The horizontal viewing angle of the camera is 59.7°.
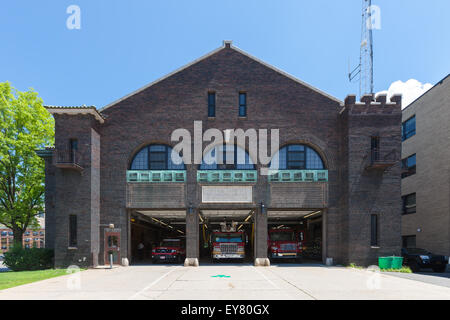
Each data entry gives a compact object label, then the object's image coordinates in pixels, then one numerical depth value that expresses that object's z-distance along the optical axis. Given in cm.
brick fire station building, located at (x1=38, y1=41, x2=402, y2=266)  2359
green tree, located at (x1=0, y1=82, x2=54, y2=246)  3188
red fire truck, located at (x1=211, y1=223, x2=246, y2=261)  2648
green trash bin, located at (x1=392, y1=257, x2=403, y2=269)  2256
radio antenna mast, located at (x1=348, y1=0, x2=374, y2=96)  2909
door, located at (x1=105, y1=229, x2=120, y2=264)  2428
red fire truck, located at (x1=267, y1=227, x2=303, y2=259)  2677
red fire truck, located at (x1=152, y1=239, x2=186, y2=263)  2677
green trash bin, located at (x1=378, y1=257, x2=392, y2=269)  2267
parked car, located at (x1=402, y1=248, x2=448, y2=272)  2300
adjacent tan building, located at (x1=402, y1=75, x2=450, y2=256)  3078
